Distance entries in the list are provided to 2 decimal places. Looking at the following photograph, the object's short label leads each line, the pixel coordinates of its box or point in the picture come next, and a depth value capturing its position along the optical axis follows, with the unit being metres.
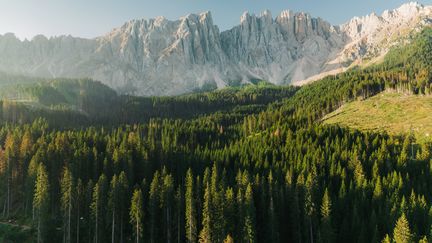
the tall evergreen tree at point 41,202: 73.62
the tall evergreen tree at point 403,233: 63.67
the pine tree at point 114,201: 75.68
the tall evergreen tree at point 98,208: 75.06
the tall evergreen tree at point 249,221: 71.44
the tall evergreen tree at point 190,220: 73.88
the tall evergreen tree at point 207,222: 70.75
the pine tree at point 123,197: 78.25
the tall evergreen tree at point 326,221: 73.03
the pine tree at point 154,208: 77.69
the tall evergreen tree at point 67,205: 75.00
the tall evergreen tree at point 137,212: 74.38
